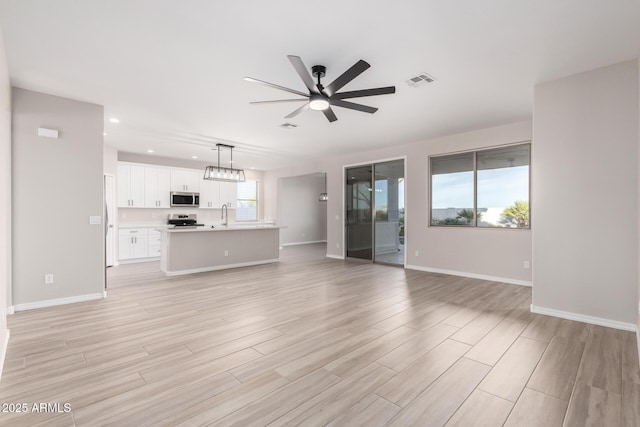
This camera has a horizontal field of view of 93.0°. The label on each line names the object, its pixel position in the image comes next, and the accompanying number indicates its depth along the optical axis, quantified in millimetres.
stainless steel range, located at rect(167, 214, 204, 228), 7754
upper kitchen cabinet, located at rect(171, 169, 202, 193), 8141
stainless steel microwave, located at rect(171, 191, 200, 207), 8031
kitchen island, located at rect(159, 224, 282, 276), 5809
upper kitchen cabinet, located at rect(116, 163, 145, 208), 7262
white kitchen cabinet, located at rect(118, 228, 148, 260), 7086
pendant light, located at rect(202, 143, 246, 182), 6675
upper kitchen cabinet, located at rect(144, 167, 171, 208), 7672
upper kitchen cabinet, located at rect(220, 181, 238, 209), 9086
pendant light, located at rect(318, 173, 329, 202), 11072
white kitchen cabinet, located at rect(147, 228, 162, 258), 7504
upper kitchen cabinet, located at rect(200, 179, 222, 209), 8695
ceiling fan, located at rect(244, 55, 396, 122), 2540
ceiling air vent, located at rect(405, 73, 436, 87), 3338
